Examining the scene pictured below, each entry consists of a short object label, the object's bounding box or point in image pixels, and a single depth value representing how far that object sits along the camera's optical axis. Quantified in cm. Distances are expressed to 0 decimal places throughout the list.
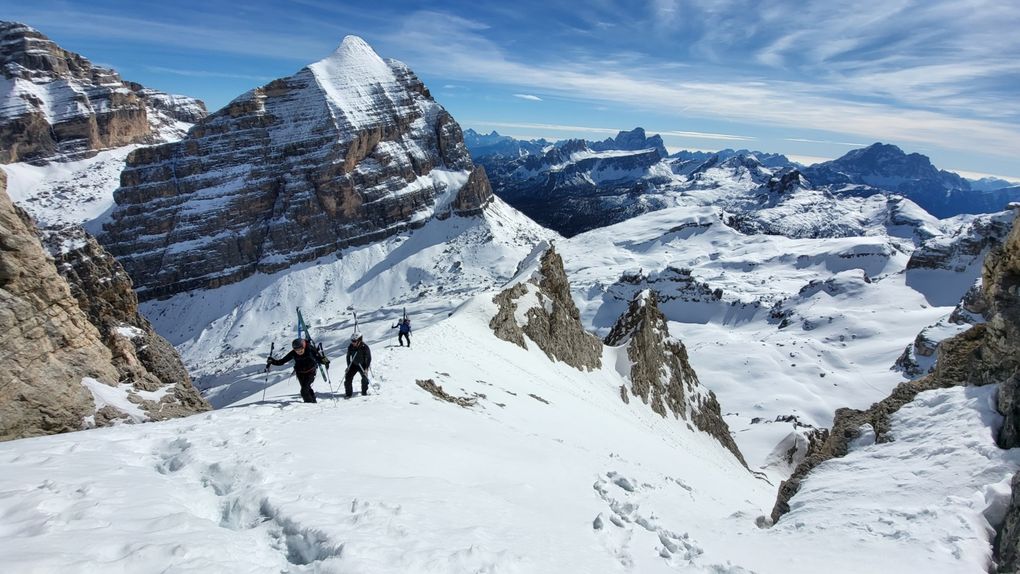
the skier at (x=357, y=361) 1544
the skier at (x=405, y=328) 2462
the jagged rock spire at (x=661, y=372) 4509
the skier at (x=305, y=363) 1393
